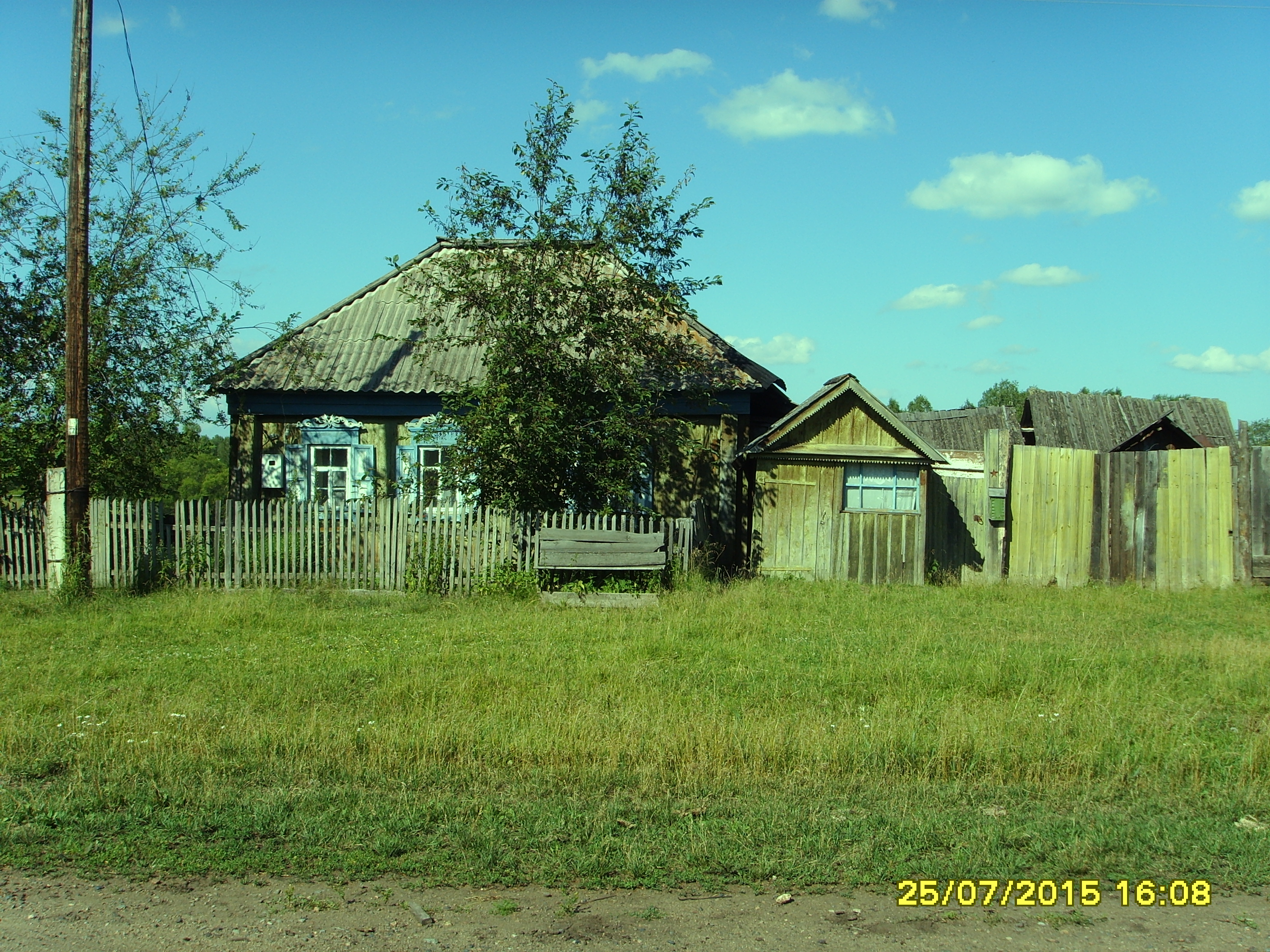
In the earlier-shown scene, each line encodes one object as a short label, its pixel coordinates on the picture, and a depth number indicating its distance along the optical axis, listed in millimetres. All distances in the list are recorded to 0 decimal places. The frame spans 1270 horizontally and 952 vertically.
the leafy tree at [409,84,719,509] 13188
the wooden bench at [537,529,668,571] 12664
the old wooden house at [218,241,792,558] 16438
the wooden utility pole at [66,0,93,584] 11836
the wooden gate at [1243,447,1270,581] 14148
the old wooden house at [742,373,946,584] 15031
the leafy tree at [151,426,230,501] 16875
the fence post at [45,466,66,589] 11883
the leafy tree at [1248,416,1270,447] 68375
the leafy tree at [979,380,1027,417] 71438
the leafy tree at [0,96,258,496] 14625
